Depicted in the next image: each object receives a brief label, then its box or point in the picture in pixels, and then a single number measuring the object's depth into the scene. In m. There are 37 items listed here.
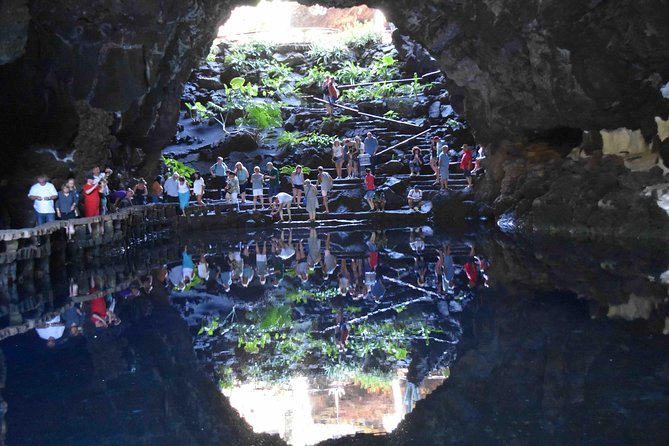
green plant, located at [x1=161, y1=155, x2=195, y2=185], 26.06
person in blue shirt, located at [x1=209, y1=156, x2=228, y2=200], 22.83
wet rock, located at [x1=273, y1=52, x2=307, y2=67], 37.00
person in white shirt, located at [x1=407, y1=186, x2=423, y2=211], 21.92
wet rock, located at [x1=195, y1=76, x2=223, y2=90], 33.72
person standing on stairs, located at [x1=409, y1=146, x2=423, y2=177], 24.00
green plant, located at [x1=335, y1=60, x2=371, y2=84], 34.34
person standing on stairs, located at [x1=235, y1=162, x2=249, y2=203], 22.97
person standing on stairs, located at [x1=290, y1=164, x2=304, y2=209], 22.16
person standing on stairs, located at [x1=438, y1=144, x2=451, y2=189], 22.35
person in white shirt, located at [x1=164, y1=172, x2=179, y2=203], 21.91
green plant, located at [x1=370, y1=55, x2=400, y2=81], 33.88
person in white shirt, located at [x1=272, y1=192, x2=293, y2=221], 21.42
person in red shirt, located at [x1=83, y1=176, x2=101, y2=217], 15.64
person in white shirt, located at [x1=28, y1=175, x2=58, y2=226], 13.88
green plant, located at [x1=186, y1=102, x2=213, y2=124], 30.88
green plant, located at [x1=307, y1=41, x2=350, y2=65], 36.69
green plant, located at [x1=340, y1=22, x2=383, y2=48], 37.88
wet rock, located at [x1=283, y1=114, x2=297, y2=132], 30.28
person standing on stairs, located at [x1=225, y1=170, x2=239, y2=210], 22.52
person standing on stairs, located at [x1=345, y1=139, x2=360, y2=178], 24.48
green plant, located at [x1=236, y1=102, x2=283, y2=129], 29.72
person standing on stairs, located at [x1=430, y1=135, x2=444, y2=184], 23.35
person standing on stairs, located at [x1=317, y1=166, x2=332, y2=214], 21.52
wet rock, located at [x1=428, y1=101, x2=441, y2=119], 29.46
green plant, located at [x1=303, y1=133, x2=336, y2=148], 28.14
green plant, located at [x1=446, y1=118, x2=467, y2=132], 27.72
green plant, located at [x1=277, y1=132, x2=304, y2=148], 28.09
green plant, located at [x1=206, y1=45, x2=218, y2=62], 35.44
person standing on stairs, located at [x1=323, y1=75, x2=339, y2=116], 30.57
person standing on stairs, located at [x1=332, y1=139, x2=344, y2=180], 24.48
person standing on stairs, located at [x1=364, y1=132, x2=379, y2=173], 24.19
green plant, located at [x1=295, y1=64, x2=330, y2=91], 34.28
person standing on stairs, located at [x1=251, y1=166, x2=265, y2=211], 22.08
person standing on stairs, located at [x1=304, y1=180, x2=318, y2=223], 20.78
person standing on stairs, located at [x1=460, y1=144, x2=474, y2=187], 22.89
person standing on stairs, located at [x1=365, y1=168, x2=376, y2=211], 21.88
